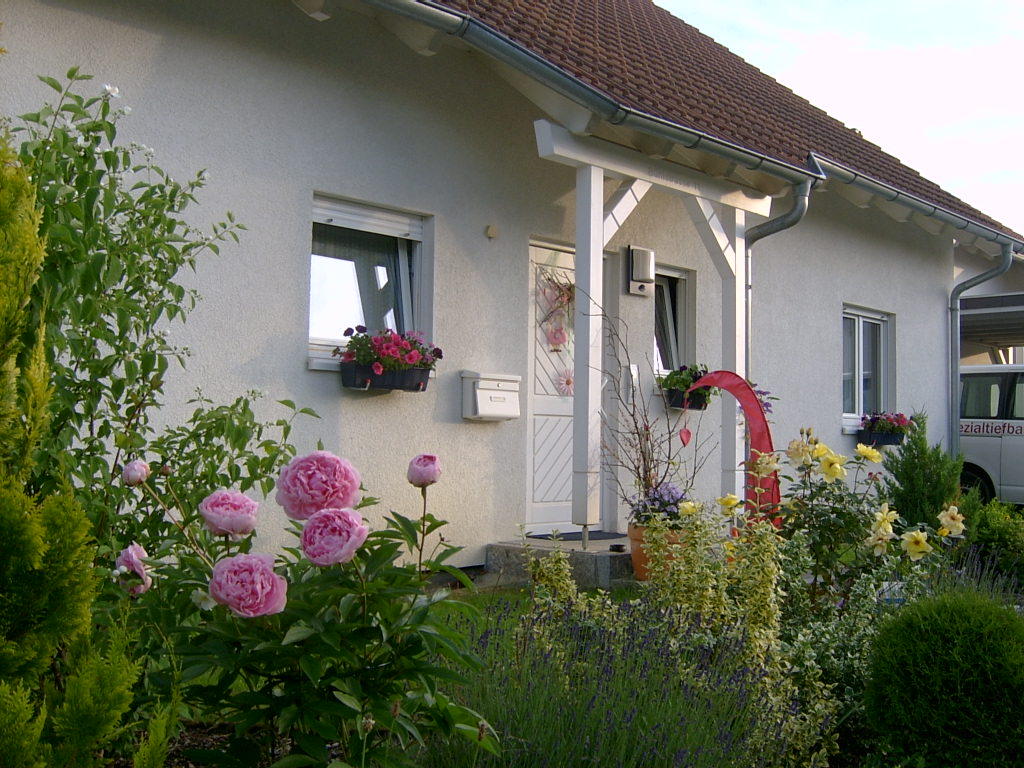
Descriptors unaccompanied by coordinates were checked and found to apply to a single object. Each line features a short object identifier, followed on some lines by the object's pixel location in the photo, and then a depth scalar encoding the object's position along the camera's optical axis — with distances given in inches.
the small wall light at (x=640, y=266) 338.3
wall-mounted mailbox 285.7
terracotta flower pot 263.9
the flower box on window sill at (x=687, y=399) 344.3
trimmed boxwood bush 133.0
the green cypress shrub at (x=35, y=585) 68.7
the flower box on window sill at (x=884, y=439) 440.1
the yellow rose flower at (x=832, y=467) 197.9
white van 529.3
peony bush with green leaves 85.1
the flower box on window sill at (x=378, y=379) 256.2
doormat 311.1
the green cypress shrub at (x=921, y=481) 346.3
